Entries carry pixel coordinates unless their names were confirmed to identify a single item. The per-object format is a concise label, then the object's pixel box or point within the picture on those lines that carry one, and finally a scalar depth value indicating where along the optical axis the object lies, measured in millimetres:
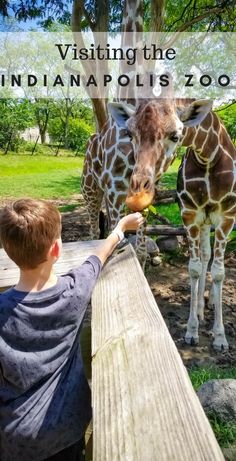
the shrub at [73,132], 37009
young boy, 1315
